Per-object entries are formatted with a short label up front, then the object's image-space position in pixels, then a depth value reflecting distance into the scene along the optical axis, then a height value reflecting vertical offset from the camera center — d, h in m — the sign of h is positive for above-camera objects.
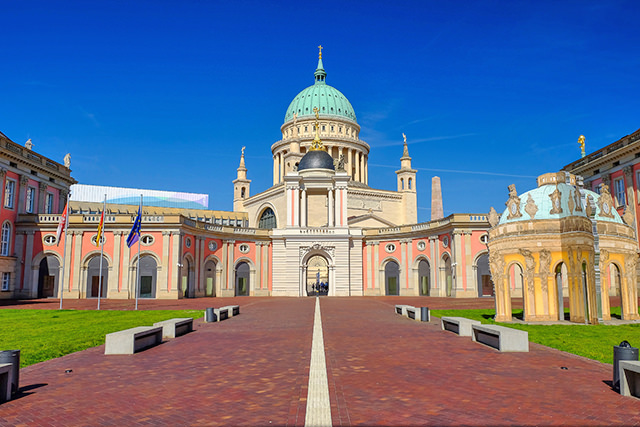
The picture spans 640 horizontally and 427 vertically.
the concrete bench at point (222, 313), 24.44 -1.83
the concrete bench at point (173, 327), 17.67 -1.79
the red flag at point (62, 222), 37.53 +4.07
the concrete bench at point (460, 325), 17.83 -1.78
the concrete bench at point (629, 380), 9.02 -1.86
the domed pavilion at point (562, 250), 21.80 +1.14
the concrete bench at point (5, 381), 8.80 -1.82
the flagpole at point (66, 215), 37.52 +4.59
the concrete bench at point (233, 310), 26.97 -1.84
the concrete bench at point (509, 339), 14.11 -1.78
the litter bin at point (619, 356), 9.54 -1.53
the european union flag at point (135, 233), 37.00 +3.19
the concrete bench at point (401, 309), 26.36 -1.80
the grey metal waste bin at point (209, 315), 23.64 -1.79
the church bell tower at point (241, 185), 98.75 +17.80
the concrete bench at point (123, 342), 14.02 -1.80
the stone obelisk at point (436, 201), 77.62 +11.49
